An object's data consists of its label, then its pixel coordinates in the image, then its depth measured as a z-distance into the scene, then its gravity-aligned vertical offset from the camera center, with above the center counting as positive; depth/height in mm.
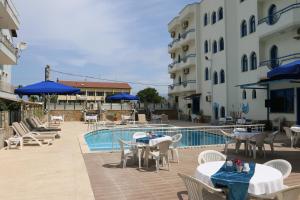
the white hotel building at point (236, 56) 14313 +4225
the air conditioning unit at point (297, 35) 13455 +4239
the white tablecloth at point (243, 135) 7294 -853
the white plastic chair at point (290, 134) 8464 -980
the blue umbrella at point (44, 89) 10454 +957
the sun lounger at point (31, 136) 9032 -1063
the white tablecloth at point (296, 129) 8426 -787
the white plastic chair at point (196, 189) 2710 -961
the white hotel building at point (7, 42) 13720 +4367
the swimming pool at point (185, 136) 8977 -1155
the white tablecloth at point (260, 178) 2898 -921
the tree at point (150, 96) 46706 +2698
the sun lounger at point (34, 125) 11073 -799
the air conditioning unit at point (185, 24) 26305 +9789
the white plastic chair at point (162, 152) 5568 -1064
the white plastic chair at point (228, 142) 7667 -1092
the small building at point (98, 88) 58690 +5661
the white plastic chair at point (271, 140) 7358 -1042
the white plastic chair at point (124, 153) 5992 -1162
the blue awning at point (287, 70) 5726 +990
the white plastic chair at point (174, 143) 6686 -1015
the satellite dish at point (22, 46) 16418 +4621
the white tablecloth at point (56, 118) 19198 -684
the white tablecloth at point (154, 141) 6108 -855
